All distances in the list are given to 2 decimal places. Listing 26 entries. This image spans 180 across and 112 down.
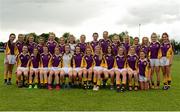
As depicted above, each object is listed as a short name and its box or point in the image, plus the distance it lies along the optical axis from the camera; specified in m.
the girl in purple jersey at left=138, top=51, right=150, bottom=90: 6.84
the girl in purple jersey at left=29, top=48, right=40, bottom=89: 6.99
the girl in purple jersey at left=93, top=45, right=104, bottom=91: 6.77
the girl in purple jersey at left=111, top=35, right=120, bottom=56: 7.16
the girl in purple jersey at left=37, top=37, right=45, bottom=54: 7.28
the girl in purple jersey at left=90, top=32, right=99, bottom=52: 7.26
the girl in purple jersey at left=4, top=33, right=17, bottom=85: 7.45
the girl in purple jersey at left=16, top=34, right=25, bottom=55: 7.44
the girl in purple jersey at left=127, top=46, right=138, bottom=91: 6.78
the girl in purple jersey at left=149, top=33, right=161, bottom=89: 6.98
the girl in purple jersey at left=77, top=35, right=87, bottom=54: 7.28
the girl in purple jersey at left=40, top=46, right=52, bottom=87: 6.93
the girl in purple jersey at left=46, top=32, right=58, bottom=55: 7.29
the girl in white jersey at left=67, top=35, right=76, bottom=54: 7.28
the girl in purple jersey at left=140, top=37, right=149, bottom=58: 7.10
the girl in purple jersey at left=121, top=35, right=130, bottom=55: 7.21
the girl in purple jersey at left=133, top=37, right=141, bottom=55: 7.20
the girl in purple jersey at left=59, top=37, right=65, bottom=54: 7.17
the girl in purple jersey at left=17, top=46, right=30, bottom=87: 7.05
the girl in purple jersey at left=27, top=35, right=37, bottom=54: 7.38
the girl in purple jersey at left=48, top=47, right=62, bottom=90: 6.86
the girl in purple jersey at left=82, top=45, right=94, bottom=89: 6.83
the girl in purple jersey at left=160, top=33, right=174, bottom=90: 6.95
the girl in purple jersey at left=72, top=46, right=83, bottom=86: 6.86
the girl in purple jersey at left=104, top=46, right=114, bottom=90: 6.80
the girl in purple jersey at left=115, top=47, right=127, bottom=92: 6.66
